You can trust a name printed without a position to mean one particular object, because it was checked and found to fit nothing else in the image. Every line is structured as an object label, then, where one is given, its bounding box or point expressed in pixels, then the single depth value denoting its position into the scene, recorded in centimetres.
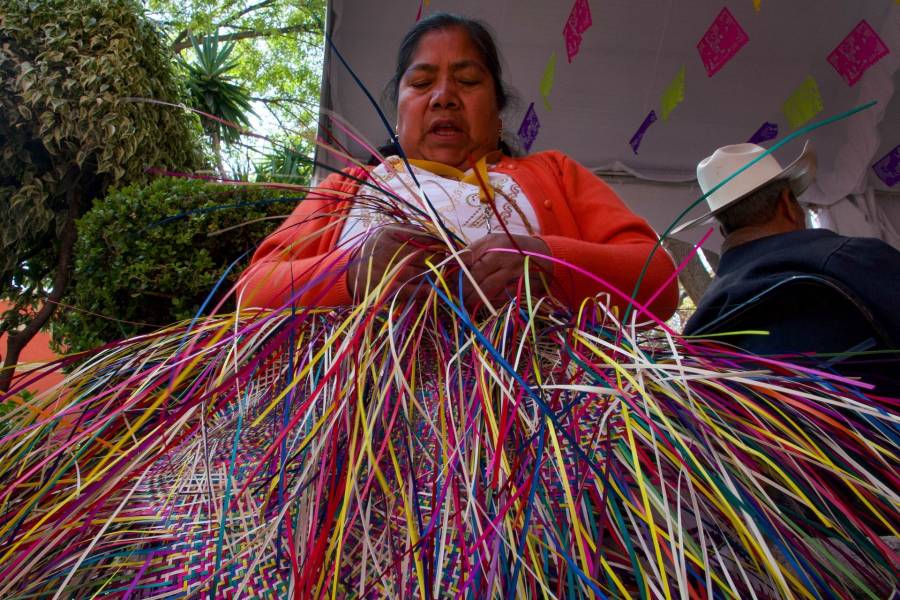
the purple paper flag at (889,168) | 292
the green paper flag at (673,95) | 266
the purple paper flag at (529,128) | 279
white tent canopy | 241
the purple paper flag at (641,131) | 280
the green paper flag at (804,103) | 267
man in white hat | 81
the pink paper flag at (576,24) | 244
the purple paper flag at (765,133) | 279
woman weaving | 65
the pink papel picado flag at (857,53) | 254
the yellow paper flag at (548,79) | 262
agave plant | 485
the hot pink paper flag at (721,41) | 250
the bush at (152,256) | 141
